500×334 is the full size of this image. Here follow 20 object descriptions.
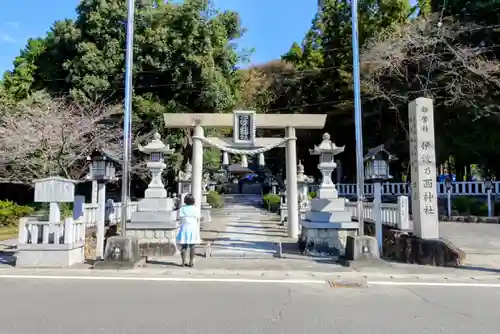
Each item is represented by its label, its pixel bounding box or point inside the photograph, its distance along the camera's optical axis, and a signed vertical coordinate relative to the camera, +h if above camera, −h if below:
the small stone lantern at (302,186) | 19.59 +0.20
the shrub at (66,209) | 14.58 -0.68
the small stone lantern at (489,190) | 18.92 -0.09
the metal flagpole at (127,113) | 10.08 +2.04
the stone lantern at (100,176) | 11.05 +0.41
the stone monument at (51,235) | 9.58 -1.04
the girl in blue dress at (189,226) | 9.31 -0.80
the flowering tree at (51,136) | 19.89 +2.77
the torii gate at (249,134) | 14.45 +2.00
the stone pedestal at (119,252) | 9.39 -1.41
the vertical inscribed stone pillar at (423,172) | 9.91 +0.42
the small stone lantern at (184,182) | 20.86 +0.44
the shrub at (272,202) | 28.04 -0.85
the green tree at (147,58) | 22.33 +7.41
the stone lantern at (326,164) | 11.73 +0.76
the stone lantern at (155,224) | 11.31 -0.91
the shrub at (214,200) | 30.16 -0.70
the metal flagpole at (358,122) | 10.29 +1.78
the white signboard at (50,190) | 9.79 +0.04
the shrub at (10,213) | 20.14 -1.07
